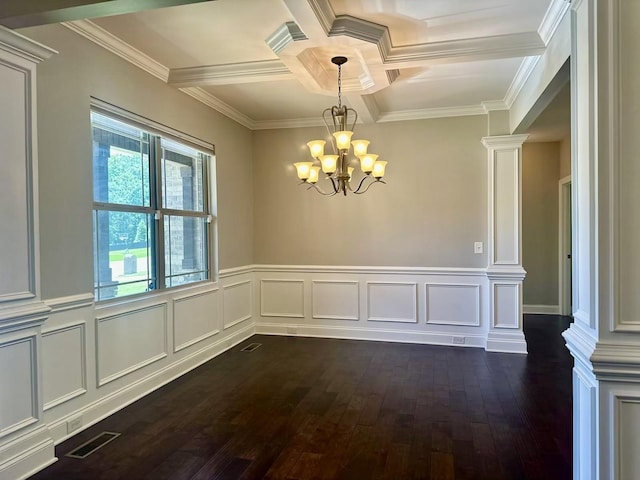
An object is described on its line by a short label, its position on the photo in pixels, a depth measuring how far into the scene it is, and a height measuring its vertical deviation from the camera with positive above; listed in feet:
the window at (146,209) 10.26 +0.85
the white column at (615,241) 5.26 -0.10
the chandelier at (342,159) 10.80 +2.21
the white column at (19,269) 7.12 -0.52
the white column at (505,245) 15.17 -0.40
